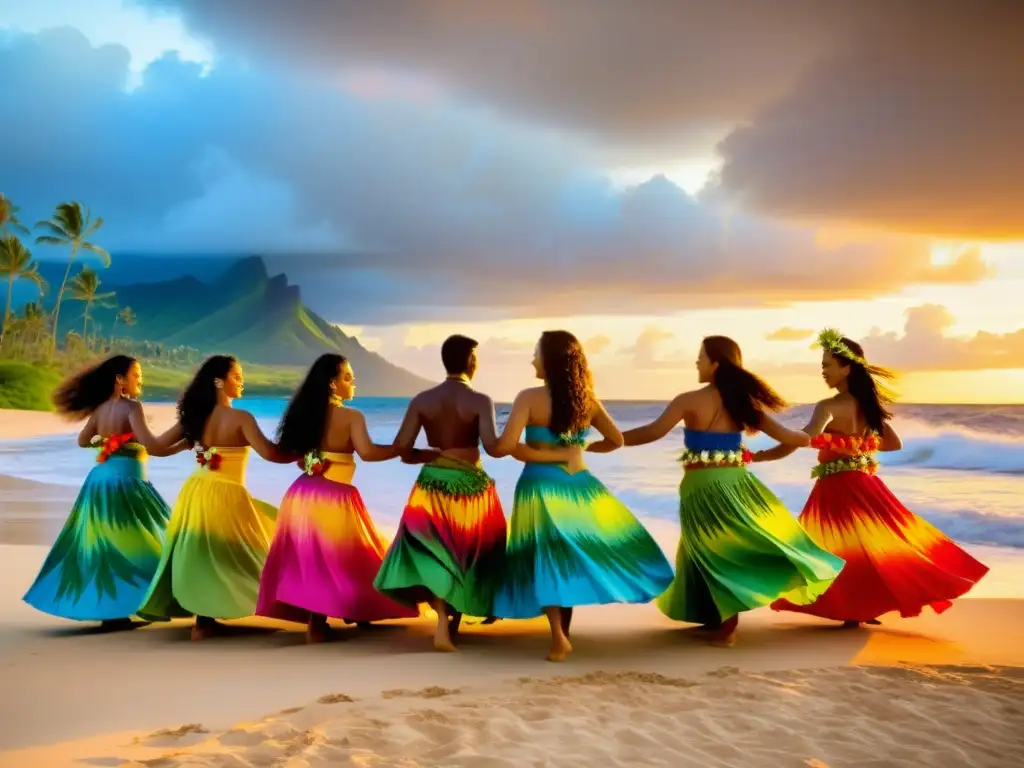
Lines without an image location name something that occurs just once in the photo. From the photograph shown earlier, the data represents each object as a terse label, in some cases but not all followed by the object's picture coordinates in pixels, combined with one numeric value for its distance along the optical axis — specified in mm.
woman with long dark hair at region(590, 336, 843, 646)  6637
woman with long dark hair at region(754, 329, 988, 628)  7117
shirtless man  6559
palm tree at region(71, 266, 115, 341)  63312
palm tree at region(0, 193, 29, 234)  48281
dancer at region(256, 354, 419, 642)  6781
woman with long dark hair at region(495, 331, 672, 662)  6352
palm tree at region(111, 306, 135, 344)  100262
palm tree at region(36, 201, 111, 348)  55000
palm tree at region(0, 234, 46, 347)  53656
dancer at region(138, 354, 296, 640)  6926
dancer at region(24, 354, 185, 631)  7172
